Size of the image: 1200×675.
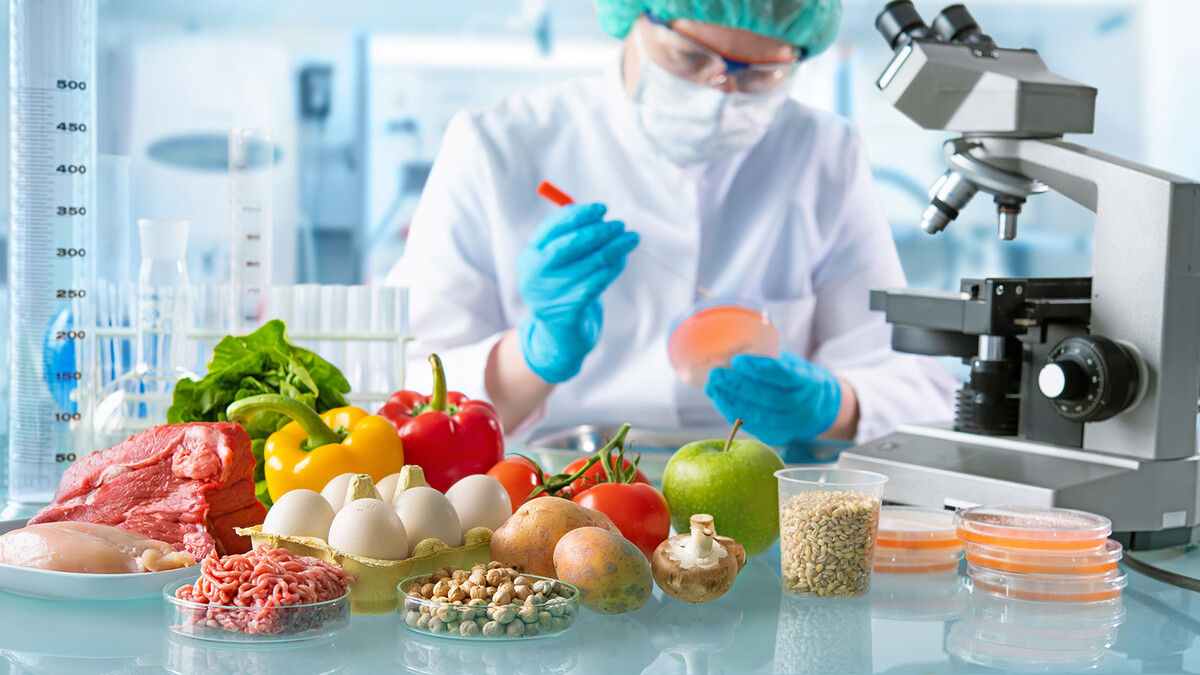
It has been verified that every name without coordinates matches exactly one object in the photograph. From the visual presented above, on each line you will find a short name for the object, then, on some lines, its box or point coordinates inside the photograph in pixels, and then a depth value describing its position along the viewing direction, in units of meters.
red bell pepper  1.01
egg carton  0.72
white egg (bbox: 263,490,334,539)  0.75
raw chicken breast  0.74
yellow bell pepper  0.92
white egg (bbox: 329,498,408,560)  0.72
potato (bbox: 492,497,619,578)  0.76
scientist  1.87
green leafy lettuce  1.03
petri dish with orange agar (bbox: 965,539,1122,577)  0.83
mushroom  0.77
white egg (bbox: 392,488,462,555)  0.75
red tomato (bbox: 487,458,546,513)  0.92
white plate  0.72
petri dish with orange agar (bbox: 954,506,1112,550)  0.83
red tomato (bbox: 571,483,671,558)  0.85
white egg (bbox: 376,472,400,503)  0.84
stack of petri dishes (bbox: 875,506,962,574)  0.89
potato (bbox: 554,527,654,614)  0.72
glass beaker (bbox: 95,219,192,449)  1.04
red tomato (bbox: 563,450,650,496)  0.93
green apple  0.90
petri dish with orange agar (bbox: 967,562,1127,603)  0.83
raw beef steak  0.81
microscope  0.96
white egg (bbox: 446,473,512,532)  0.80
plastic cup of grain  0.81
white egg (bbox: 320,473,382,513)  0.80
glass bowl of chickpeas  0.68
